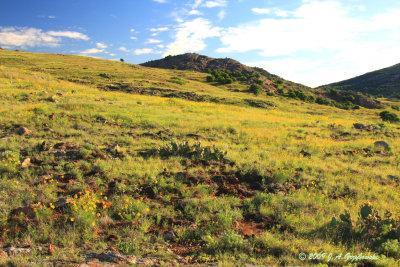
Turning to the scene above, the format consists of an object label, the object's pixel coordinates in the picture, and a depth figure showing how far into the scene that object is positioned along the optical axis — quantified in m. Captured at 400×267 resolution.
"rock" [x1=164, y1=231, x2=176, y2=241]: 4.49
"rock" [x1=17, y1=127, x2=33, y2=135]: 10.22
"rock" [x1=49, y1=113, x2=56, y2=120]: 12.79
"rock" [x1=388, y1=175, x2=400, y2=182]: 7.95
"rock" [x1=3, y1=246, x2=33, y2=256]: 3.68
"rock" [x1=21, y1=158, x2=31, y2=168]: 6.91
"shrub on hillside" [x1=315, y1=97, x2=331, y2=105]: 52.25
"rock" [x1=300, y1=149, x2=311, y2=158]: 10.49
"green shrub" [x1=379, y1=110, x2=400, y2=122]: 29.38
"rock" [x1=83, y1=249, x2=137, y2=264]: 3.64
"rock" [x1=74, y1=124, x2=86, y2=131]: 11.88
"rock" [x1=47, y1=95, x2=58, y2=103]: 16.89
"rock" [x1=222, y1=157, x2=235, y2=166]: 8.73
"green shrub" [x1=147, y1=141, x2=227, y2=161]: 9.14
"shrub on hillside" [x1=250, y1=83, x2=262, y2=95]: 42.64
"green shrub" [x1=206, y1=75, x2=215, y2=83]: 50.89
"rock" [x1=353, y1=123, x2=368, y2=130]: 18.58
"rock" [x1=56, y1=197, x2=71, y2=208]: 5.17
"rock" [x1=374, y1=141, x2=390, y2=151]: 11.92
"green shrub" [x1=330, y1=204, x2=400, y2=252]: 4.31
